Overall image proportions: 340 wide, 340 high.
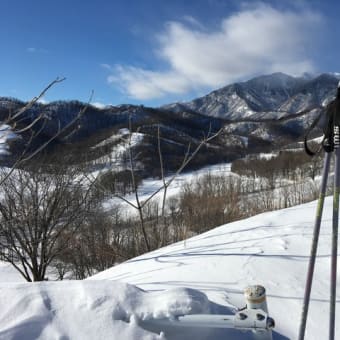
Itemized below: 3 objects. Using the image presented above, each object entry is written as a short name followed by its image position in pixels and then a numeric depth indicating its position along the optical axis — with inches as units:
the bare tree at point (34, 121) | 69.4
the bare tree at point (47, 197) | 354.4
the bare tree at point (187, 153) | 145.9
